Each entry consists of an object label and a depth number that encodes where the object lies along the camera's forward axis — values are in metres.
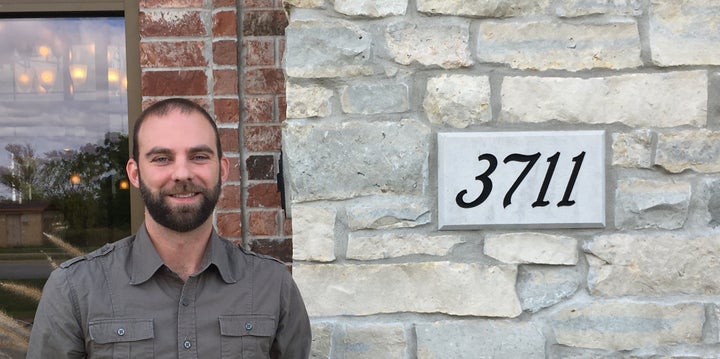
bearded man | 1.77
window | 3.45
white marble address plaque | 2.41
